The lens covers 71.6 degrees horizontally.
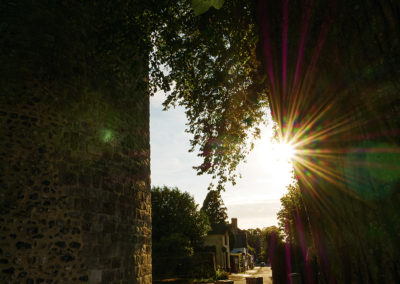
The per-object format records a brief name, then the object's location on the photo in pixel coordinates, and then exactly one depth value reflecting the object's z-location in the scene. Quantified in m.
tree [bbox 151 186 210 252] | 27.42
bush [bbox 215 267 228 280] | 19.56
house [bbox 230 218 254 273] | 42.16
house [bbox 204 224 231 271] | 37.09
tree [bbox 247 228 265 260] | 104.69
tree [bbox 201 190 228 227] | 49.06
